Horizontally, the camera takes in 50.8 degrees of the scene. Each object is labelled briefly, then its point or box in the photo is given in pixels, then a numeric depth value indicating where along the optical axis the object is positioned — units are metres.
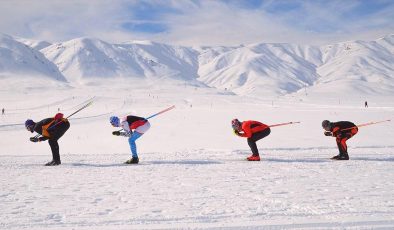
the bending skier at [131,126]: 10.88
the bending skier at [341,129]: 11.16
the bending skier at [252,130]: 11.08
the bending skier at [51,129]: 10.46
